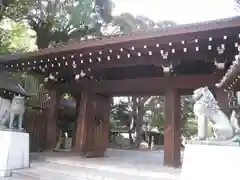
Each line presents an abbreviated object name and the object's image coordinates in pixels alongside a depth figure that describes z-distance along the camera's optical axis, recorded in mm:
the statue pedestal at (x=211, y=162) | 2624
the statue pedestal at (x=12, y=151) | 4106
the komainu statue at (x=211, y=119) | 2845
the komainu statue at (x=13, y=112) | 4658
